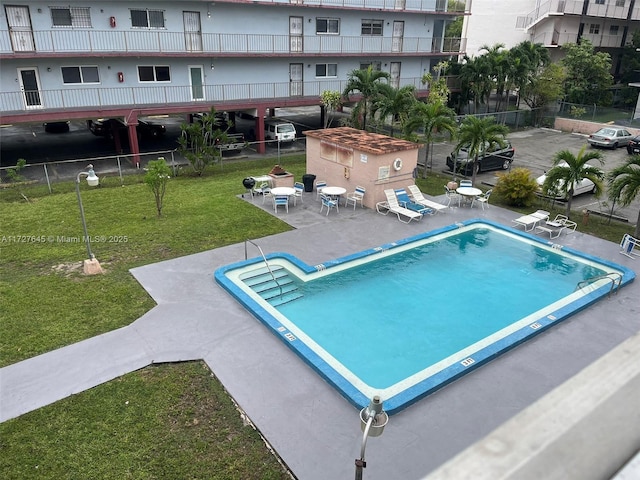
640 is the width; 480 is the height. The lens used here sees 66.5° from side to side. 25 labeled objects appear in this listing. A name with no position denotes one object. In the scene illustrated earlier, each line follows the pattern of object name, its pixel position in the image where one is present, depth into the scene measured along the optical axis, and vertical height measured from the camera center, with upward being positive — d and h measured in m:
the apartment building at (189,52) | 22.47 +0.50
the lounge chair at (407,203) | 19.02 -5.11
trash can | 20.77 -4.72
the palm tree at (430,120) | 22.58 -2.42
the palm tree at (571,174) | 17.09 -3.54
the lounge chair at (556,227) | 17.05 -5.37
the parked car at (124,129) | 30.05 -4.10
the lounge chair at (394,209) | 18.12 -5.15
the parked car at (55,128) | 32.41 -4.29
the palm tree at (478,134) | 20.53 -2.72
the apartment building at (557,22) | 42.06 +3.89
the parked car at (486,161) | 24.38 -4.56
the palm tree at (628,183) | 15.77 -3.54
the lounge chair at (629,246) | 15.37 -5.31
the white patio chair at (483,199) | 19.62 -5.10
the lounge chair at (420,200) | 19.09 -5.06
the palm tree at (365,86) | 26.92 -1.16
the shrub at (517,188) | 19.73 -4.65
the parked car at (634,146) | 29.92 -4.52
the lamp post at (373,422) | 5.15 -3.66
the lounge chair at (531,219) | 17.42 -5.20
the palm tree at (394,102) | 25.07 -1.82
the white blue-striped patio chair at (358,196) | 18.88 -4.84
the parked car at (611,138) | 31.50 -4.27
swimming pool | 9.97 -5.79
